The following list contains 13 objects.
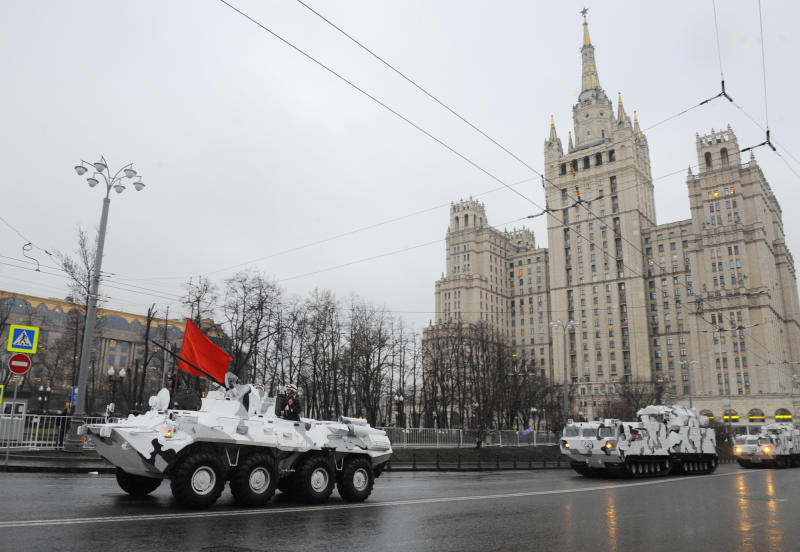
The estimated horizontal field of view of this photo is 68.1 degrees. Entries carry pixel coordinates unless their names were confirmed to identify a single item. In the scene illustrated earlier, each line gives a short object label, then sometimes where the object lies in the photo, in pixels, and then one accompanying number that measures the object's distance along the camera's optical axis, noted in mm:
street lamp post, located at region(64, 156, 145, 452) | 18656
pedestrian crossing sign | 15711
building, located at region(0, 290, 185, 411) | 50803
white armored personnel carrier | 9469
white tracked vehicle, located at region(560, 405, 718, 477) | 22078
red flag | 10945
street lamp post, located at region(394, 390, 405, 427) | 41188
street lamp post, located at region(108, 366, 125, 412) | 30562
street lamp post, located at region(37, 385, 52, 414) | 44100
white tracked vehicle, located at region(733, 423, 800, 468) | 32562
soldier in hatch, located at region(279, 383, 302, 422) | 11664
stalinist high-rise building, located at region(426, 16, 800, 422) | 99125
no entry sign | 15328
